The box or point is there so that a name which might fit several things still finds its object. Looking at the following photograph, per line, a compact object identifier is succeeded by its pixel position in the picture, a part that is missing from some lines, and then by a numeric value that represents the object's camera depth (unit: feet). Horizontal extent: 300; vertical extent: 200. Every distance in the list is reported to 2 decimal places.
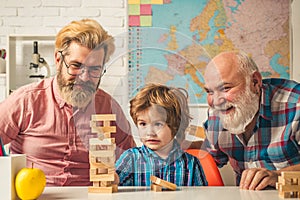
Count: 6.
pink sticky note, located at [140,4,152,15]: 8.86
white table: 5.79
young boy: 7.12
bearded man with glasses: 8.09
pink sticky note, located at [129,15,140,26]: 8.83
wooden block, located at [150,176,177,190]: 6.13
